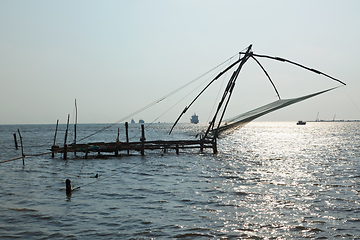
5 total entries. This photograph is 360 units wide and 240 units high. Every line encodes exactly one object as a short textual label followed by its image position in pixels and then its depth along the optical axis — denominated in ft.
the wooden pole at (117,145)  94.84
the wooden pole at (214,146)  102.04
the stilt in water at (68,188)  44.80
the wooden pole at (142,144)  97.09
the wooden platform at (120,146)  91.40
